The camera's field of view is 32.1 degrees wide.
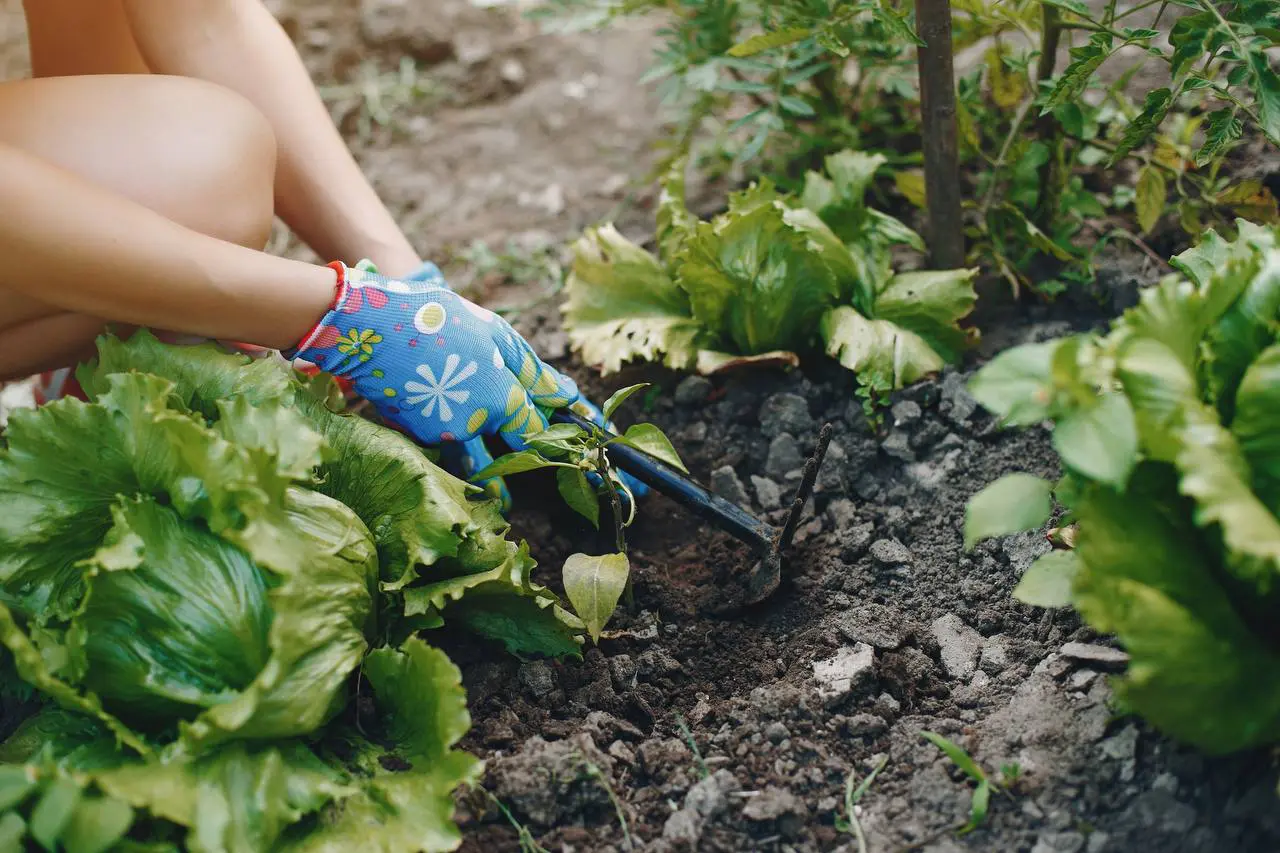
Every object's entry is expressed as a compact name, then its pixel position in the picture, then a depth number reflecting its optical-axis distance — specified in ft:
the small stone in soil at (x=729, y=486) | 4.59
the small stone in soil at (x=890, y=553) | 4.42
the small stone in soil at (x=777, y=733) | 4.11
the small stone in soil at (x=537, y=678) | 4.25
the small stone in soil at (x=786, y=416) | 4.70
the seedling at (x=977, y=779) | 3.90
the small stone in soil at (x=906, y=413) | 4.62
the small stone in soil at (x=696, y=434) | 4.77
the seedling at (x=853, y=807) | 3.97
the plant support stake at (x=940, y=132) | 4.50
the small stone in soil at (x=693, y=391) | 4.83
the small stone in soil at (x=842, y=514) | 4.53
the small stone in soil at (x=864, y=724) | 4.11
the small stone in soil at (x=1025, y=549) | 4.33
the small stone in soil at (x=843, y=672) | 4.15
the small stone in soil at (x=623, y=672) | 4.27
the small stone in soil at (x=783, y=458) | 4.65
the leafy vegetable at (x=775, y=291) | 4.62
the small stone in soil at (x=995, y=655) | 4.21
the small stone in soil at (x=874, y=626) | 4.25
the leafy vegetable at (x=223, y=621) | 3.83
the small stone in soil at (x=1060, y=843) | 3.85
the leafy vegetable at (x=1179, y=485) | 3.64
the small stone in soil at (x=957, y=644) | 4.22
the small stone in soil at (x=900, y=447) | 4.59
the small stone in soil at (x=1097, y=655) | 4.06
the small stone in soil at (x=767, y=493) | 4.60
